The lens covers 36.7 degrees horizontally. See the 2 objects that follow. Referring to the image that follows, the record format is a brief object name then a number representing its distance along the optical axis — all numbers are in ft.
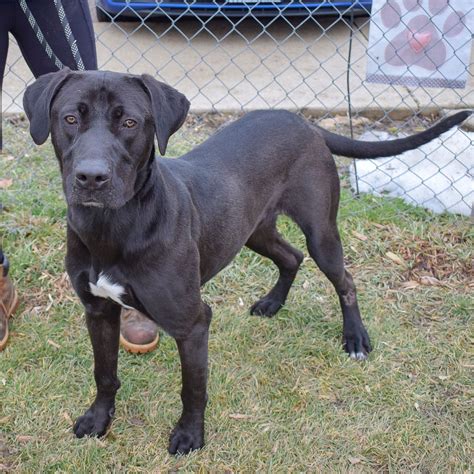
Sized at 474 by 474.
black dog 7.39
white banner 13.84
